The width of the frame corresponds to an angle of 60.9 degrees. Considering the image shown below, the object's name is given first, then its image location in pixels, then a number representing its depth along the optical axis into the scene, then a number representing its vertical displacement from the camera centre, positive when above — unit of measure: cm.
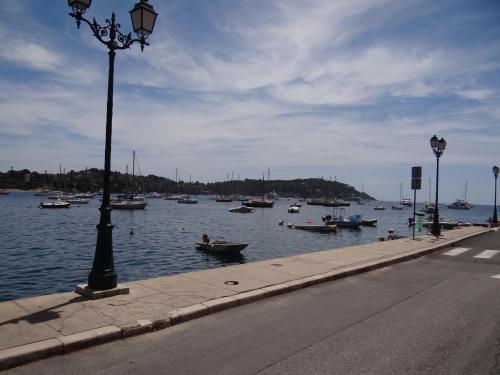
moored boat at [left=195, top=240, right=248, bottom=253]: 2903 -413
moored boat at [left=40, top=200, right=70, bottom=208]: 9997 -554
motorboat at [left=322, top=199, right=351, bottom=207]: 17949 -577
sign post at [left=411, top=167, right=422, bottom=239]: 2186 +80
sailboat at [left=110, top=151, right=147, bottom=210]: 9917 -472
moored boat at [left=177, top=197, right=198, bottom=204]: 16441 -599
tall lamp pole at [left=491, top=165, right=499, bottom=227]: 3684 -174
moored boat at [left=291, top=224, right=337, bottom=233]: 5500 -497
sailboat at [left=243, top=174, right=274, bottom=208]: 14000 -518
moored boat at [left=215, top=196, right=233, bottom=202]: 19332 -583
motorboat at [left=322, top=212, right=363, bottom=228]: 6269 -463
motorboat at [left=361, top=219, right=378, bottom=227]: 7160 -529
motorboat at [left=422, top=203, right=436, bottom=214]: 12598 -492
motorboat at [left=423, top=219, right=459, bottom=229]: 5219 -367
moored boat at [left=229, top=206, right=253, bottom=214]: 11124 -580
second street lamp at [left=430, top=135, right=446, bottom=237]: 2417 +257
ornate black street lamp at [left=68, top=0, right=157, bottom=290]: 838 +160
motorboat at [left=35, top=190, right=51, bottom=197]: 19146 -538
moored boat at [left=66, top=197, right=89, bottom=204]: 12950 -573
